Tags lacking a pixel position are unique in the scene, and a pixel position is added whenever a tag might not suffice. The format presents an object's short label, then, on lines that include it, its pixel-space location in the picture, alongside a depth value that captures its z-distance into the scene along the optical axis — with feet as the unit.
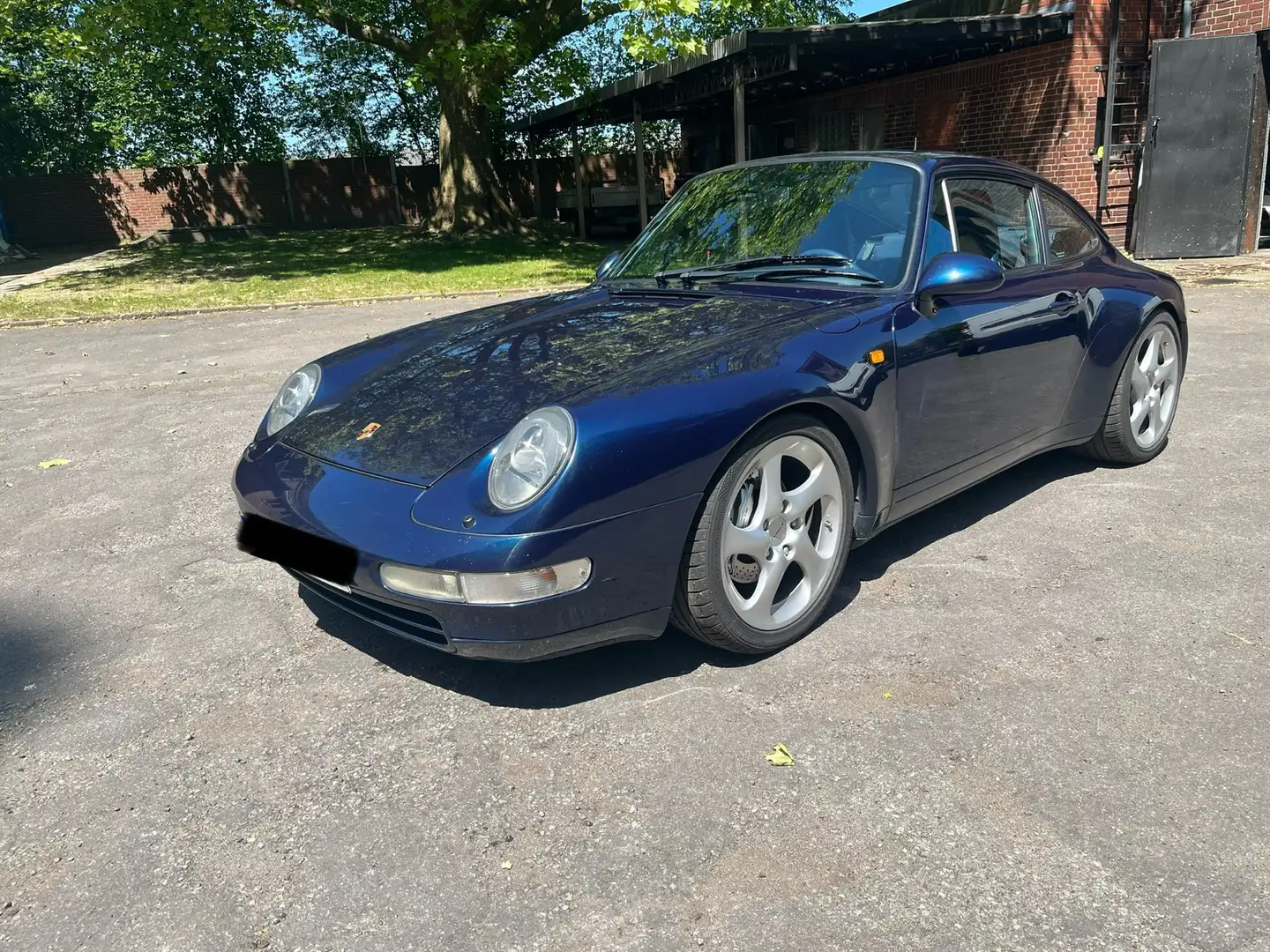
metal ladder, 42.80
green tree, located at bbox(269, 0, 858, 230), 47.06
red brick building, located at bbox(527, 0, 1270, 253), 40.50
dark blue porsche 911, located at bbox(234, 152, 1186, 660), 8.27
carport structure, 40.34
